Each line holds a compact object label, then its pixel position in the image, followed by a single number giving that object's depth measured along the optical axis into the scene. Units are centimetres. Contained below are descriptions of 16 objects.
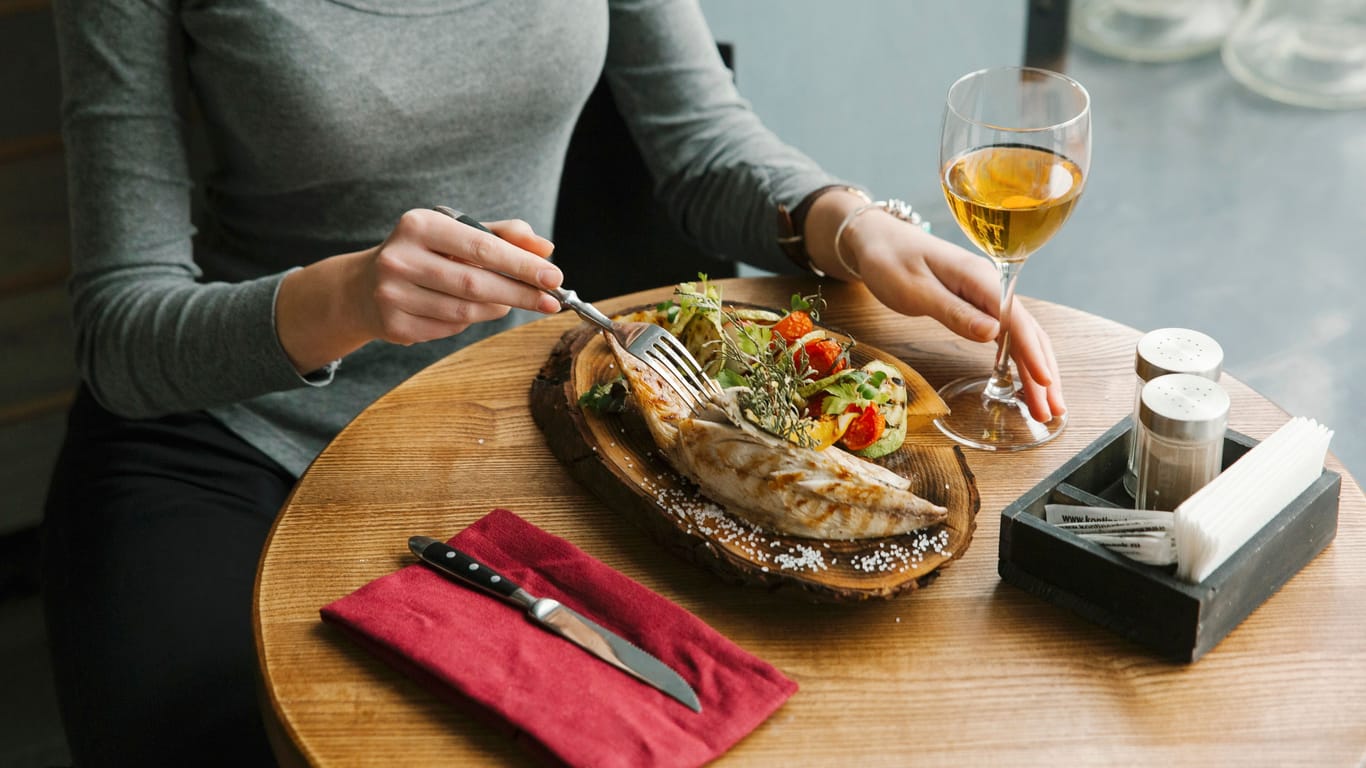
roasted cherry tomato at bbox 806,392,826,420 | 114
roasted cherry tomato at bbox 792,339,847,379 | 119
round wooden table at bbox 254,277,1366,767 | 88
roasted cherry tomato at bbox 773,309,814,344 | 124
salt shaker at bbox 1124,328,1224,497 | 101
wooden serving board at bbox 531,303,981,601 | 98
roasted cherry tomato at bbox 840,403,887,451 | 111
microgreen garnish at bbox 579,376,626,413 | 118
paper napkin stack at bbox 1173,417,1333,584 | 88
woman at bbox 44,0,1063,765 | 119
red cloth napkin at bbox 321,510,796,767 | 86
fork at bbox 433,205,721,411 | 117
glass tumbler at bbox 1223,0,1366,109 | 363
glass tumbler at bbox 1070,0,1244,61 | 394
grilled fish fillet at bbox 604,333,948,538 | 99
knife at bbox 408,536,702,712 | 91
